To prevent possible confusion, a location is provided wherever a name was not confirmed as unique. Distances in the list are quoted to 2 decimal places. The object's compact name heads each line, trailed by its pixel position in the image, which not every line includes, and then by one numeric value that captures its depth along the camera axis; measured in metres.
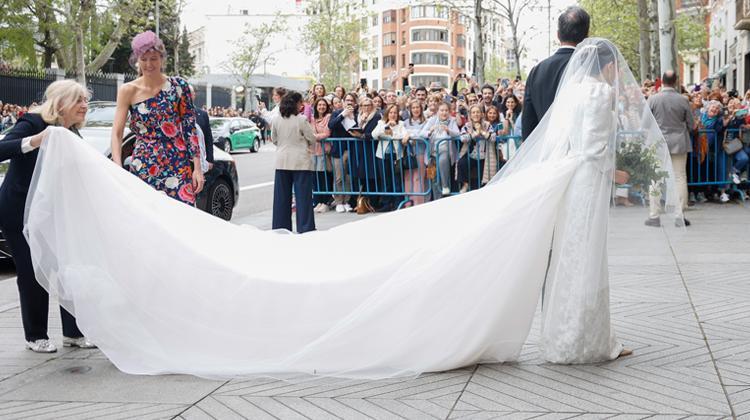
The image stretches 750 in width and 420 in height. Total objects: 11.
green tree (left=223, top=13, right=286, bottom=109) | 68.75
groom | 5.79
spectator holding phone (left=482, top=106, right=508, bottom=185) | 14.19
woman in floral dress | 6.52
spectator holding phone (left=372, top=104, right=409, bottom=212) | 14.51
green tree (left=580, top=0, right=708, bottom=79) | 42.88
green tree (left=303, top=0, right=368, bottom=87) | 71.50
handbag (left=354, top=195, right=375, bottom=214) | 14.80
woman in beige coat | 11.38
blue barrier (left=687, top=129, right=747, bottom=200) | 14.90
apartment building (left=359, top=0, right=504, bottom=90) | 116.25
